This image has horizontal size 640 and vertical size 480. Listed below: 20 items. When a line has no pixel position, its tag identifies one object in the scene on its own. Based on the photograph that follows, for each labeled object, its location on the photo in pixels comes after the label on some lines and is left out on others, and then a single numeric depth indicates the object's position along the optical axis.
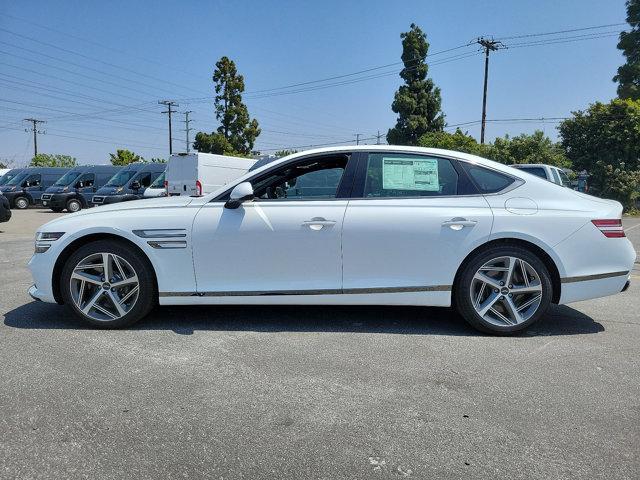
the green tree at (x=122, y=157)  62.22
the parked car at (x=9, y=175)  27.78
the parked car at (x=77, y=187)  22.44
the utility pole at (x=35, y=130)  71.62
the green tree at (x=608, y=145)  23.48
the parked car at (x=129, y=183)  19.97
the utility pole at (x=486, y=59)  32.03
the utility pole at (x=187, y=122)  63.44
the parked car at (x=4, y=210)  12.82
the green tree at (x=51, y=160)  69.81
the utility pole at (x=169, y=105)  60.75
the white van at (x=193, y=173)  15.30
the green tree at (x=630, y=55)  43.38
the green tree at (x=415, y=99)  39.34
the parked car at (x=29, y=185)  25.47
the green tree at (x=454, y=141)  29.68
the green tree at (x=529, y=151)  25.22
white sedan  4.09
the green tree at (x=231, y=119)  41.31
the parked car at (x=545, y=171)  12.76
